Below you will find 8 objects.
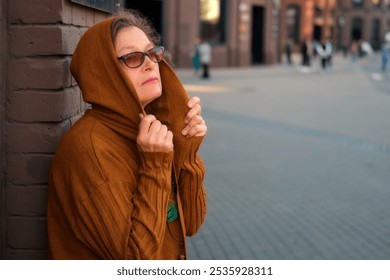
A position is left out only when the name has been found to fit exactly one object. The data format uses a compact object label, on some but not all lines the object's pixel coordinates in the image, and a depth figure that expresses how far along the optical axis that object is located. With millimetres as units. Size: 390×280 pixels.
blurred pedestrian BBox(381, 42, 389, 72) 32281
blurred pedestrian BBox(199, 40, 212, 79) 24777
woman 1911
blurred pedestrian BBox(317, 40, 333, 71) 31969
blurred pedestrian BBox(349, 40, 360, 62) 44022
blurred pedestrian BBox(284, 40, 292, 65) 39250
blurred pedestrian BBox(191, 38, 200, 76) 26170
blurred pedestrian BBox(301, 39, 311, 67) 32188
